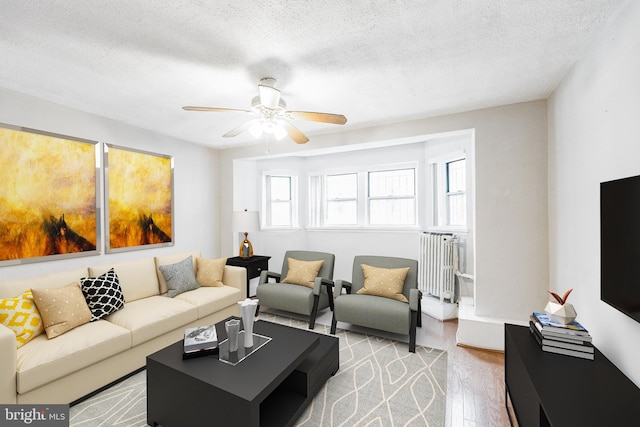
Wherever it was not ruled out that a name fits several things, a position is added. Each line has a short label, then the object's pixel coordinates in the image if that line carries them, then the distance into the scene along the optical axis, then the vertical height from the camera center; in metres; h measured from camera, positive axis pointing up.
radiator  3.63 -0.69
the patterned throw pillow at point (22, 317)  1.97 -0.75
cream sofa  1.76 -0.97
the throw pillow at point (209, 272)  3.48 -0.74
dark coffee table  1.53 -1.04
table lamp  4.18 -0.11
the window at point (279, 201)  5.18 +0.24
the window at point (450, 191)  3.77 +0.32
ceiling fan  2.15 +0.83
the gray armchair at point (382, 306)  2.81 -0.99
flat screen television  1.29 -0.17
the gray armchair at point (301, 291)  3.38 -0.99
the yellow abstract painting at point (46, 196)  2.45 +0.18
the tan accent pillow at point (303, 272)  3.69 -0.79
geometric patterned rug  1.85 -1.38
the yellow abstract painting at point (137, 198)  3.22 +0.20
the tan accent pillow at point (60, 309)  2.12 -0.75
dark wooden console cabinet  1.11 -0.82
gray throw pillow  3.19 -0.75
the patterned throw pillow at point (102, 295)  2.47 -0.74
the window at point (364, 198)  4.61 +0.27
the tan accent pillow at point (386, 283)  3.14 -0.81
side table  4.07 -0.75
